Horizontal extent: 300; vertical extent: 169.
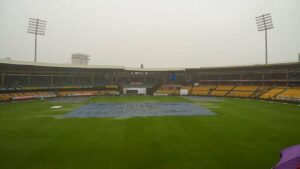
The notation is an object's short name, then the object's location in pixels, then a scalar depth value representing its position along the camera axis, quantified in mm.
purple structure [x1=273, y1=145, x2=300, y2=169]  9079
